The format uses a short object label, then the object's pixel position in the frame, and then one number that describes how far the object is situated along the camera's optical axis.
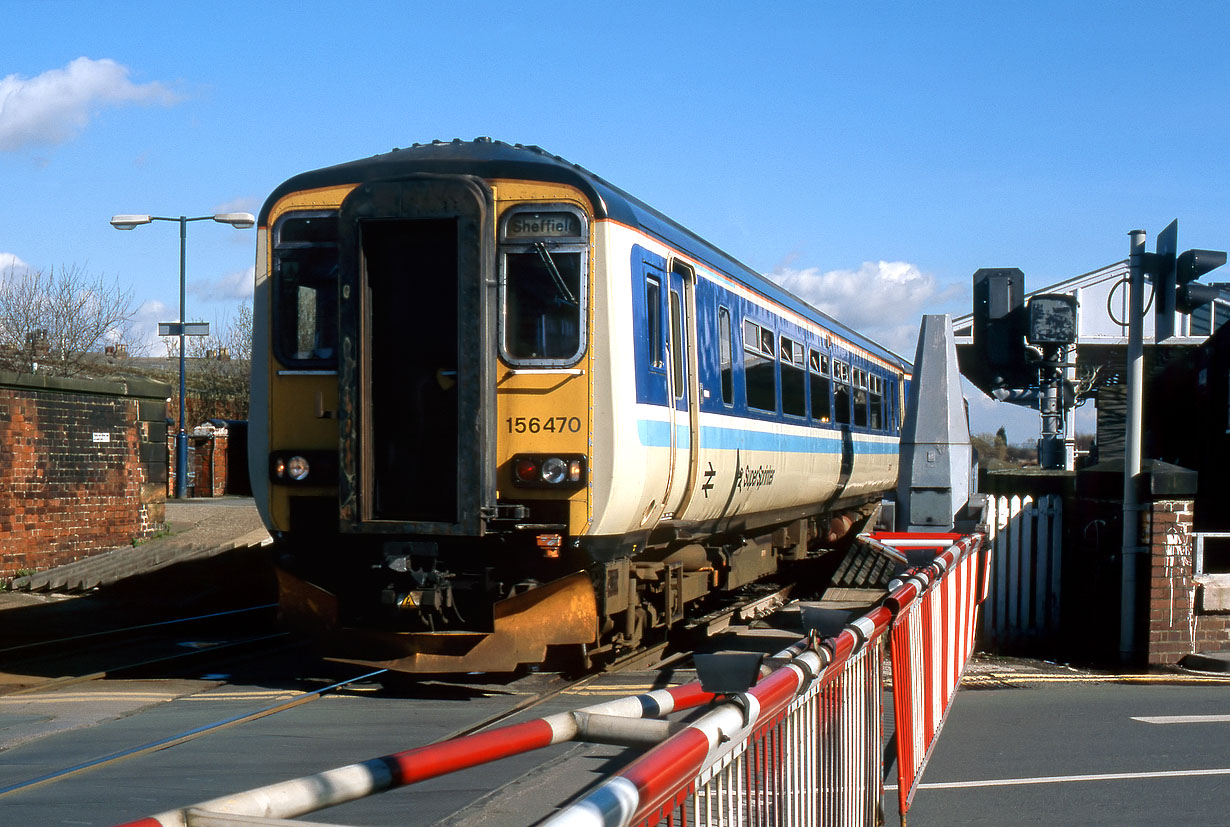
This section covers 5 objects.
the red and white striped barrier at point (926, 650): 5.04
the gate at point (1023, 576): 12.45
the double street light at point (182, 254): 25.81
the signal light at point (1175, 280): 9.44
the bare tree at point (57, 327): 38.56
